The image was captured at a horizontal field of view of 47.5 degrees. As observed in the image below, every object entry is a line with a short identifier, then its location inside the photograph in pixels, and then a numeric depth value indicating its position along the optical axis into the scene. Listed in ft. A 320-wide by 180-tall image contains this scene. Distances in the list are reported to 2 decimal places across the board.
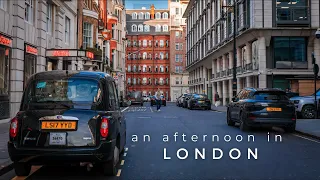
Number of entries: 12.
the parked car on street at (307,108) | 62.75
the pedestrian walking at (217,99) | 131.57
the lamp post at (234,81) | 90.48
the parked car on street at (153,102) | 151.26
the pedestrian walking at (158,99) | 93.53
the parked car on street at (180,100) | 134.44
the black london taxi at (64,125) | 18.13
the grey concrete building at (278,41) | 103.72
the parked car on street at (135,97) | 149.59
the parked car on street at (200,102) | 107.04
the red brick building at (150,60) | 327.88
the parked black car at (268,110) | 41.04
